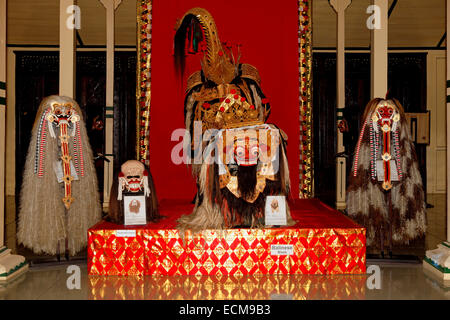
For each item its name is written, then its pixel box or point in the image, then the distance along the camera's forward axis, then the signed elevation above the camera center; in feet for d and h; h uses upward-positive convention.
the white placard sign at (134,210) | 10.77 -1.40
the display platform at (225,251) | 10.42 -2.44
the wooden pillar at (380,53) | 12.82 +3.51
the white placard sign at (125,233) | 10.34 -1.95
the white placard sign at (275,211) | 10.44 -1.37
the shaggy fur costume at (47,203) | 11.28 -1.29
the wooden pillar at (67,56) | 12.77 +3.40
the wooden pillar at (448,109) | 10.91 +1.42
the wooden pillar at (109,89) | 20.36 +3.64
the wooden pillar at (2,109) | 10.93 +1.40
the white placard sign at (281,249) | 10.43 -2.38
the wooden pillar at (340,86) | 20.08 +3.87
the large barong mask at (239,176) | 10.36 -0.44
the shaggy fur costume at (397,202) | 12.05 -1.30
